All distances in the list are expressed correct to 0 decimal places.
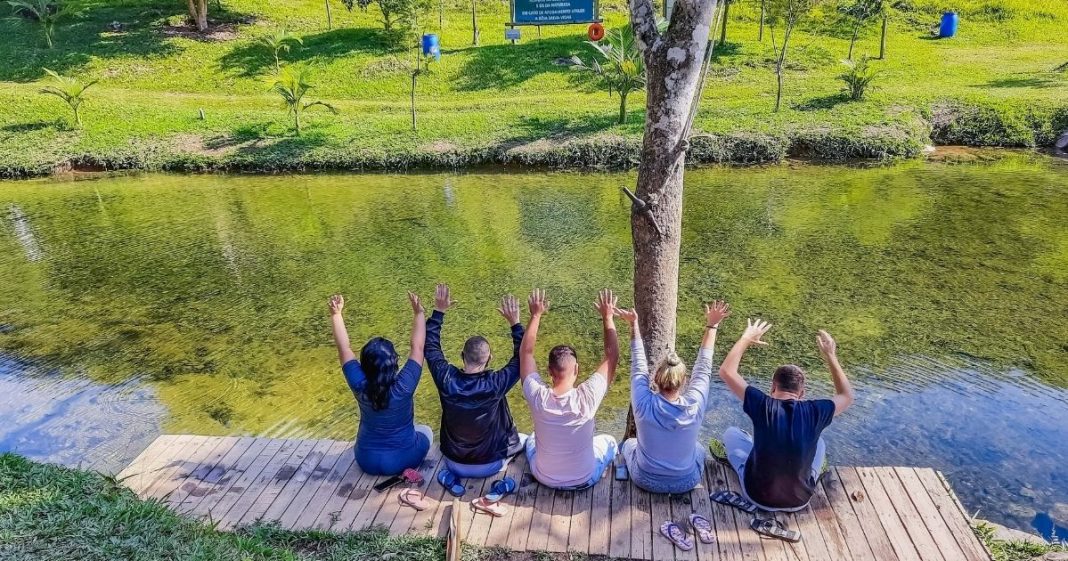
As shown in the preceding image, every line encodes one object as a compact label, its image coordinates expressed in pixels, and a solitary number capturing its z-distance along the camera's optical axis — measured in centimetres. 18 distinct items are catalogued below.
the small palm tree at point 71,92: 2041
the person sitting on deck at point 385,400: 433
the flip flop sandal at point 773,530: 400
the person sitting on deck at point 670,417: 409
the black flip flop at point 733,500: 424
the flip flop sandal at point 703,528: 400
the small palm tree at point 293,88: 1969
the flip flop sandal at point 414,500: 430
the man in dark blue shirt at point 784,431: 390
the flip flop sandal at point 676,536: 394
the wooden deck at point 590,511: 397
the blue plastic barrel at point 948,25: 2689
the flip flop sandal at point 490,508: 422
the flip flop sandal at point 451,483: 445
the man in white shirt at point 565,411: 415
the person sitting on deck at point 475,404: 432
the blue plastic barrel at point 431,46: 2456
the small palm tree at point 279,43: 2305
